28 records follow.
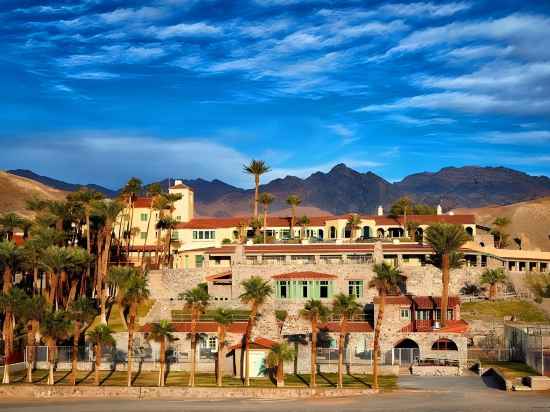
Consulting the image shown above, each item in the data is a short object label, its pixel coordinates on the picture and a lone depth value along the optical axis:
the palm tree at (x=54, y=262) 68.19
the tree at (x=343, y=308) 55.89
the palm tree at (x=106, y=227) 75.86
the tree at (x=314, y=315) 55.38
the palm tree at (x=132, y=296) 57.09
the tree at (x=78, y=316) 57.47
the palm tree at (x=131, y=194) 94.00
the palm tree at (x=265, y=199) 101.88
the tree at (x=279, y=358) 55.75
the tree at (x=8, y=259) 67.28
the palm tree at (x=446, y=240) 68.38
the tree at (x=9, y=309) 62.25
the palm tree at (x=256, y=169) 100.75
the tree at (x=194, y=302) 57.99
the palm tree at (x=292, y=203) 105.93
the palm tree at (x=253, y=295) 60.88
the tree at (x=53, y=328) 58.90
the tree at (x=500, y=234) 109.20
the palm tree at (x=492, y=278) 76.00
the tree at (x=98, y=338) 57.34
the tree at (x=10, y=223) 80.44
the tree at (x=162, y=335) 56.69
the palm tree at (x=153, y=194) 97.44
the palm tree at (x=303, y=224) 106.84
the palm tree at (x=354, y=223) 102.75
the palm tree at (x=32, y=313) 61.53
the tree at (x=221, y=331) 56.24
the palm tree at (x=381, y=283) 54.53
